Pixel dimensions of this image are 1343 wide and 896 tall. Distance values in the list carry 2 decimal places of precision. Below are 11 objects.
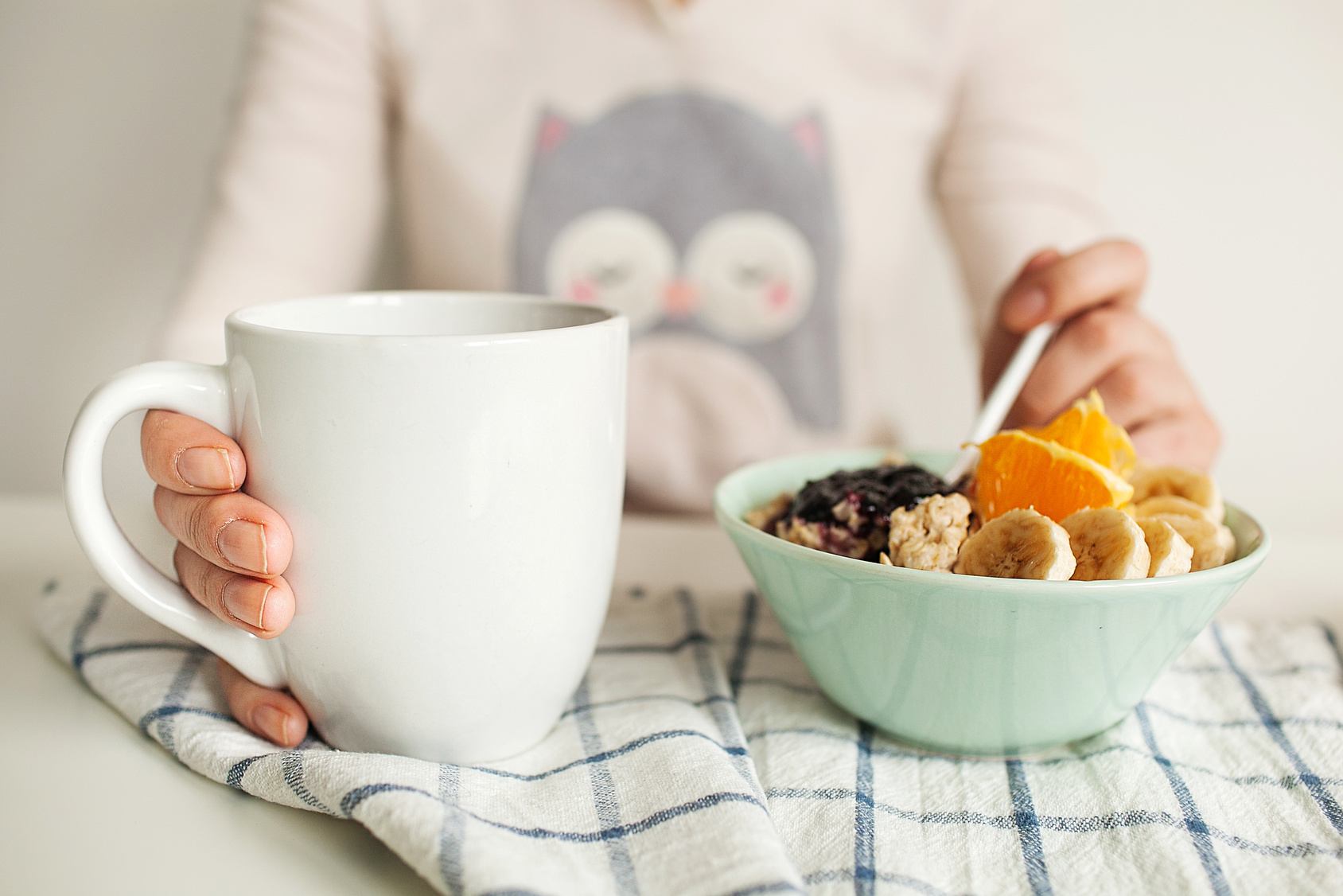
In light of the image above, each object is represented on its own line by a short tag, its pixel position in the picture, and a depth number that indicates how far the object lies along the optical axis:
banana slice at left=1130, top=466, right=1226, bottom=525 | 0.44
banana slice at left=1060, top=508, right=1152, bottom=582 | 0.34
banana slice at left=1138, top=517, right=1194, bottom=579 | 0.36
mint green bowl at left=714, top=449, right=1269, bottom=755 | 0.35
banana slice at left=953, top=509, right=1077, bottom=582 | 0.34
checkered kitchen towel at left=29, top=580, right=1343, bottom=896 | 0.31
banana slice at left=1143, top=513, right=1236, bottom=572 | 0.39
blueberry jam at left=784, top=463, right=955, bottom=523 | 0.42
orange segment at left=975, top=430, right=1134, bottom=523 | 0.38
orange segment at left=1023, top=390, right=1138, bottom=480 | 0.42
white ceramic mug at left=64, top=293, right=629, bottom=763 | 0.33
